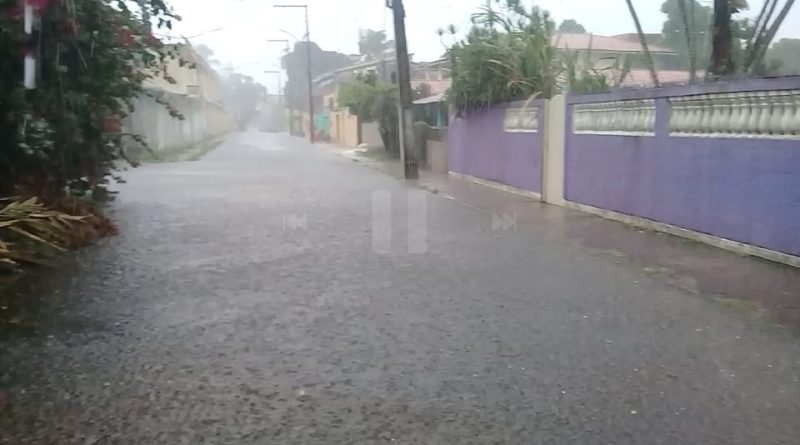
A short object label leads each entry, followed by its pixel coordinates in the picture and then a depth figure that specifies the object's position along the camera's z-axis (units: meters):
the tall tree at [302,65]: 90.50
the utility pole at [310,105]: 52.70
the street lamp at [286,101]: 83.62
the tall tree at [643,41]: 12.95
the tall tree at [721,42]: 10.29
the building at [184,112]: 28.62
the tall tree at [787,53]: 14.30
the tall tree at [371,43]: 79.94
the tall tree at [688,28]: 12.74
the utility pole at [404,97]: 19.53
